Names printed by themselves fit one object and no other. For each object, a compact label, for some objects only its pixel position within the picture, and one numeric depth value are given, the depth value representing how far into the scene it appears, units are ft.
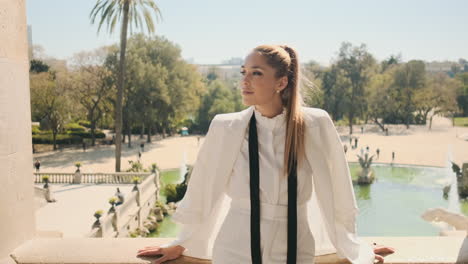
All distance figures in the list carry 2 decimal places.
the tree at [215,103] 157.38
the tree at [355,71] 162.81
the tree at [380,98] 163.73
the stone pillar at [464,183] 77.87
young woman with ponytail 6.55
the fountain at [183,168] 92.49
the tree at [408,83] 166.61
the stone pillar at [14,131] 8.16
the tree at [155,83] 124.06
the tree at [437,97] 161.17
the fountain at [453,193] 73.16
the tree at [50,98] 109.70
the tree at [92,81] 115.44
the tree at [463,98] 189.07
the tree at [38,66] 133.80
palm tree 82.69
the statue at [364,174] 87.32
